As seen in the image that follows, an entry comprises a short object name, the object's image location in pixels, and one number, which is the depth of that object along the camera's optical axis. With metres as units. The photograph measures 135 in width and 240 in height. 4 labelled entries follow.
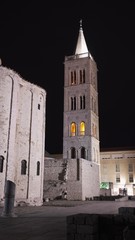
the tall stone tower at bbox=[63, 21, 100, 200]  38.16
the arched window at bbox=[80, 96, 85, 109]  41.19
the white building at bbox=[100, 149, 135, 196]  49.15
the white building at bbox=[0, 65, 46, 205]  17.06
